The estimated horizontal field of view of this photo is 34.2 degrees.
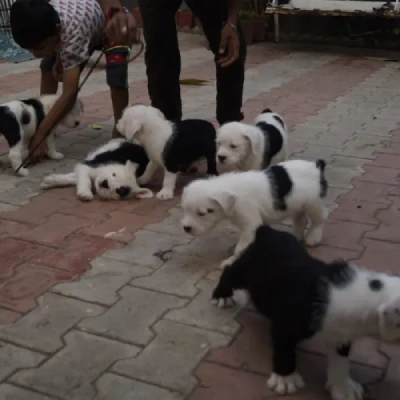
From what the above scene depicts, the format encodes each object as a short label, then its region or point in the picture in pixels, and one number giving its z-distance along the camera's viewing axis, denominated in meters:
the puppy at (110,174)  3.87
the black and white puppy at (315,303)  1.91
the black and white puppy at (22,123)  4.24
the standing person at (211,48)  4.25
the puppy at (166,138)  3.89
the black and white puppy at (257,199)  2.88
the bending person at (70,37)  4.15
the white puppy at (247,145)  3.71
